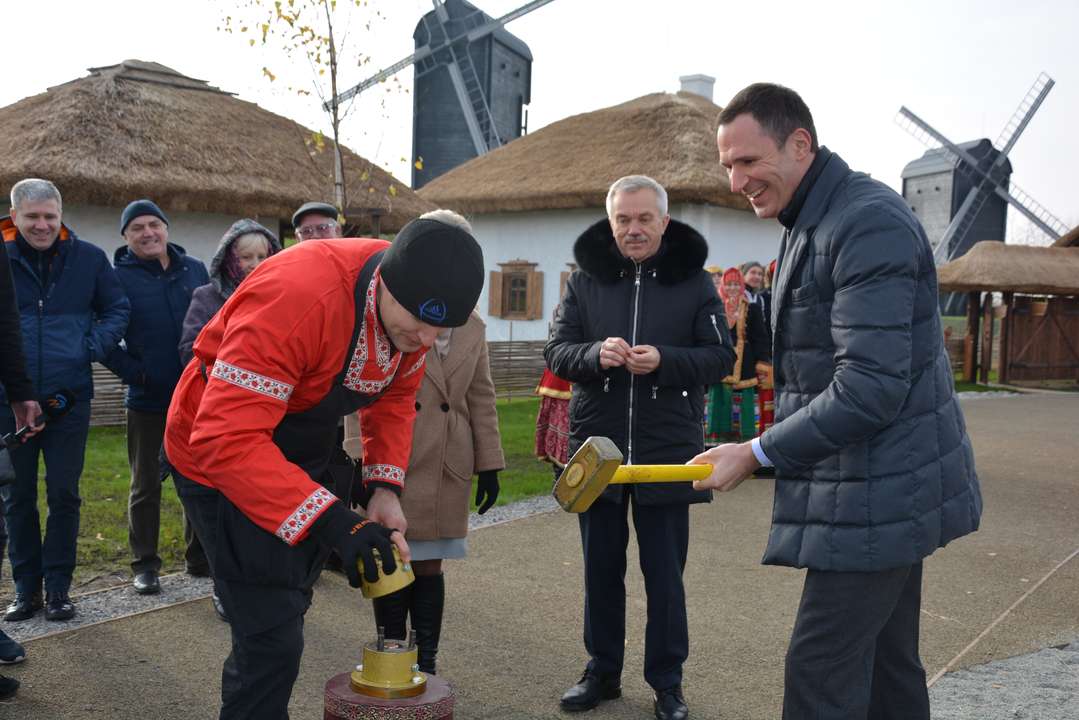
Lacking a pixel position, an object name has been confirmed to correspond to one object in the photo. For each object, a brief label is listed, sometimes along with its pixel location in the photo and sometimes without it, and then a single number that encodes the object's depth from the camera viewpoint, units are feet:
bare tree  32.91
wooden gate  71.31
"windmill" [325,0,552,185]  100.37
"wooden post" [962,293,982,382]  71.82
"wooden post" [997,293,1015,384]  70.69
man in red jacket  6.99
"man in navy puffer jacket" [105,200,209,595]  16.60
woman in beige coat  12.31
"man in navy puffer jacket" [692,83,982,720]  7.52
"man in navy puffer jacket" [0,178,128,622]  14.94
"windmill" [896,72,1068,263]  121.70
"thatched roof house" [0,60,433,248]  43.83
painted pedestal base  7.62
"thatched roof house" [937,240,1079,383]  68.28
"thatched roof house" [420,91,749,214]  58.54
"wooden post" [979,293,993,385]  71.51
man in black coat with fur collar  12.12
